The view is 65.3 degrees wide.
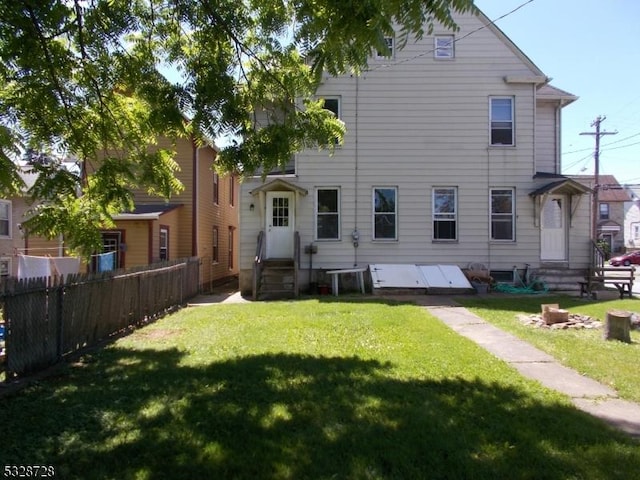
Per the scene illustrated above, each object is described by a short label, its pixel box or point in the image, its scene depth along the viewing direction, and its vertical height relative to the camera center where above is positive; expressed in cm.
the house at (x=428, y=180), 1558 +193
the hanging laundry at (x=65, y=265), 1360 -68
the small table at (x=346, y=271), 1473 -104
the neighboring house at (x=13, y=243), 1719 -9
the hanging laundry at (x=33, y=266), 1247 -67
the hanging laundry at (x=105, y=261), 1529 -65
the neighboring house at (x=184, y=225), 1617 +57
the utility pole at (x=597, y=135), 3294 +720
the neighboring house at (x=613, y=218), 5191 +252
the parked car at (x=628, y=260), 4062 -150
